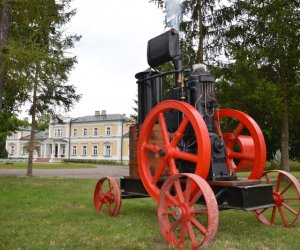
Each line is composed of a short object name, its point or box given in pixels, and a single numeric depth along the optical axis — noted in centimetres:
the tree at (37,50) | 923
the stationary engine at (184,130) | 554
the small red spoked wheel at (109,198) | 695
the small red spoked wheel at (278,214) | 607
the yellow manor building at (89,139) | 6000
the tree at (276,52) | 1374
